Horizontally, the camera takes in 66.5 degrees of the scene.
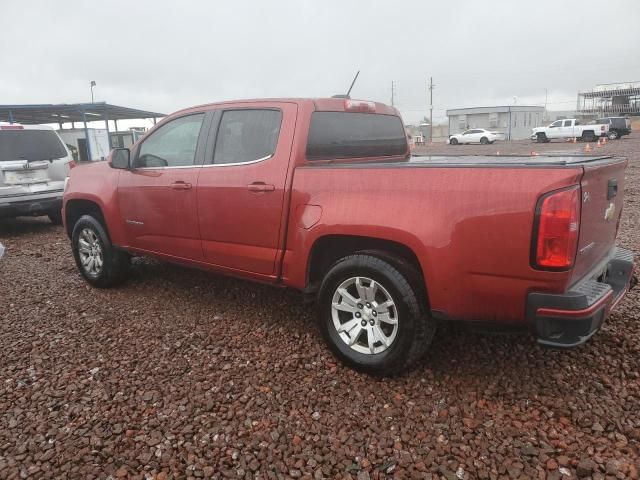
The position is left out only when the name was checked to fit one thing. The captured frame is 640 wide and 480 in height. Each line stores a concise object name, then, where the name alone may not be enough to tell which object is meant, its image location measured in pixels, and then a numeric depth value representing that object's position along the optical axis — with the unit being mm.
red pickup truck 2420
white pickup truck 32688
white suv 7348
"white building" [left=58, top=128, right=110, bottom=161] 28891
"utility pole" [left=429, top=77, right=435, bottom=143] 58262
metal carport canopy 26688
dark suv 33125
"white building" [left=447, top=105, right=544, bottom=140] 51844
